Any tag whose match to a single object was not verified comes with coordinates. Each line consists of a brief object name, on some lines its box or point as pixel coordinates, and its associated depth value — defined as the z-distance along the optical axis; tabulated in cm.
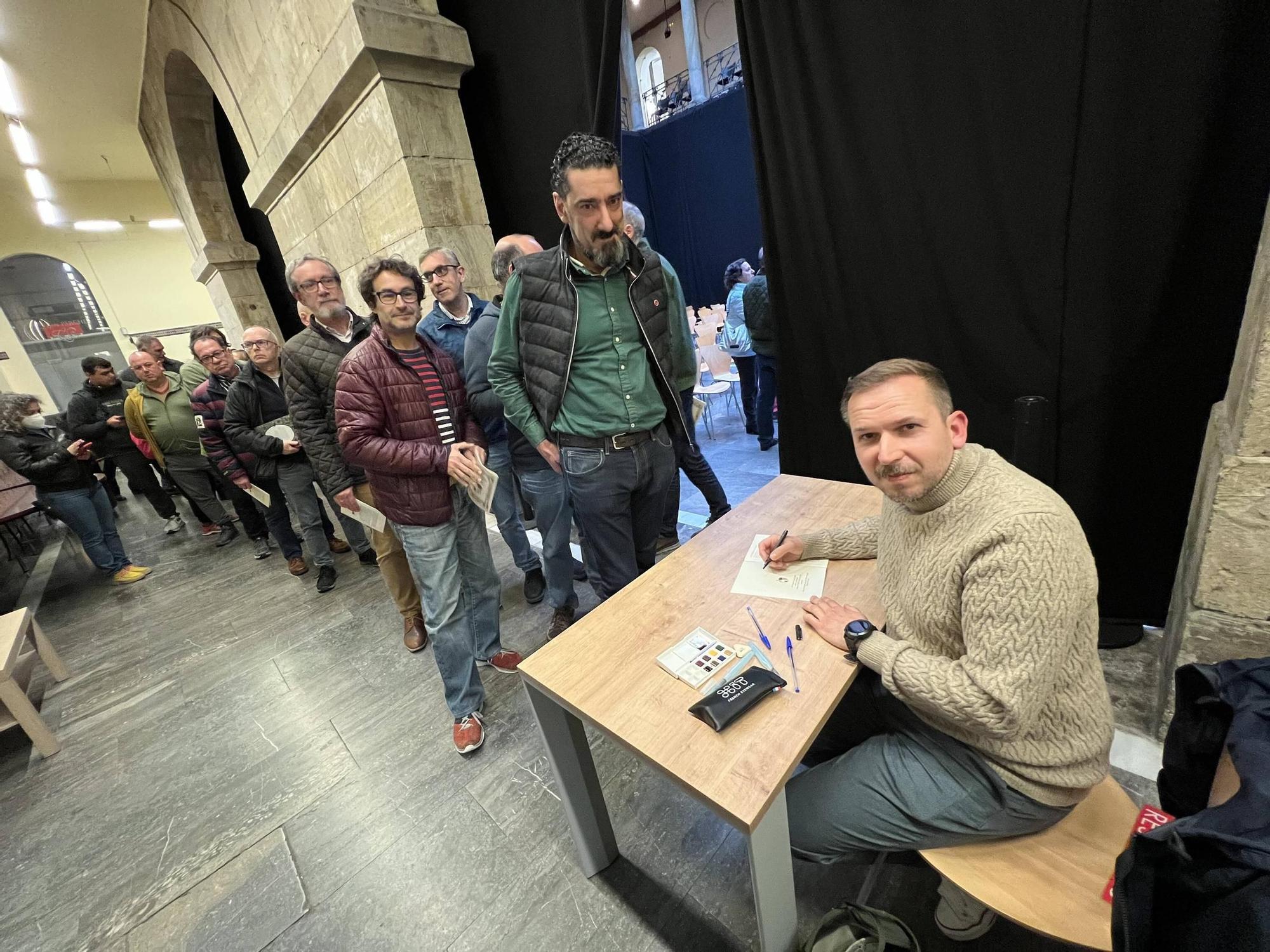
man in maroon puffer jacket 161
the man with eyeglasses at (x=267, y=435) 281
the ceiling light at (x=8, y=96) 509
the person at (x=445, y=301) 233
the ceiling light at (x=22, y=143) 626
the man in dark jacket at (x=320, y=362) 220
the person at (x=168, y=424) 378
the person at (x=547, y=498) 231
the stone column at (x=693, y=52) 981
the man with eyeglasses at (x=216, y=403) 301
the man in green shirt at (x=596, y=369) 160
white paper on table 122
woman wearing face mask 338
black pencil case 90
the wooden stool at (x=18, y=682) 209
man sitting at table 79
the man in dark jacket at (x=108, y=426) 390
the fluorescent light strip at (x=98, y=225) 963
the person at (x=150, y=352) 388
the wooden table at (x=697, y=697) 83
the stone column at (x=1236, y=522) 109
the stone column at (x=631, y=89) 741
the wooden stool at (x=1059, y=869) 78
